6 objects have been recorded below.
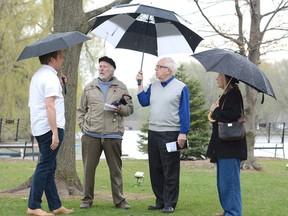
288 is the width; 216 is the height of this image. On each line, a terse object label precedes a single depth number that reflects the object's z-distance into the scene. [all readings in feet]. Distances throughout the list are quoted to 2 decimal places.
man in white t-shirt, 43.52
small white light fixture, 71.86
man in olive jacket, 49.93
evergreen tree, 146.00
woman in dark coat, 44.16
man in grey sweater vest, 49.83
